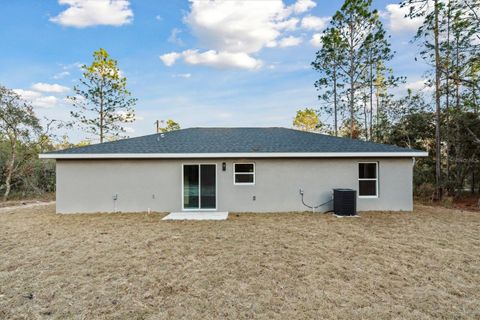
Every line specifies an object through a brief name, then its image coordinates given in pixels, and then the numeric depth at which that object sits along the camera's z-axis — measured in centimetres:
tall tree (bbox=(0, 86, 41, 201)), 1245
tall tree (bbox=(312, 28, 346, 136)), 1569
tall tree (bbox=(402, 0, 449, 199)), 1062
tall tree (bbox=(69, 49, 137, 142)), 1700
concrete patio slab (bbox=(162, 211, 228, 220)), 806
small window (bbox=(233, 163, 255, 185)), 912
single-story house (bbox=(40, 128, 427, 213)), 902
